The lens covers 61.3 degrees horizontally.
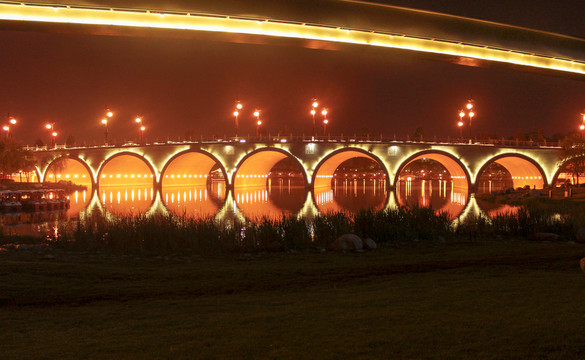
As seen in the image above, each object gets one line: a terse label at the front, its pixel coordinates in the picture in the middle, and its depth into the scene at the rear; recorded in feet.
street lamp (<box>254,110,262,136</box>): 218.59
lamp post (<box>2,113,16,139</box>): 242.74
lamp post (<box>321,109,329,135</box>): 205.87
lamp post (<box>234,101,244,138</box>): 213.62
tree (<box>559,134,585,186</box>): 144.66
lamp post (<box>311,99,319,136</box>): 198.80
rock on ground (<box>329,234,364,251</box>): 43.93
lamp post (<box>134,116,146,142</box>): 257.55
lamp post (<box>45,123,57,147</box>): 280.96
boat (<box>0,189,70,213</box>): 114.83
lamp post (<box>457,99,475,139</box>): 188.04
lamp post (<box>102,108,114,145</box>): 251.78
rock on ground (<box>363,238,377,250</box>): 44.78
